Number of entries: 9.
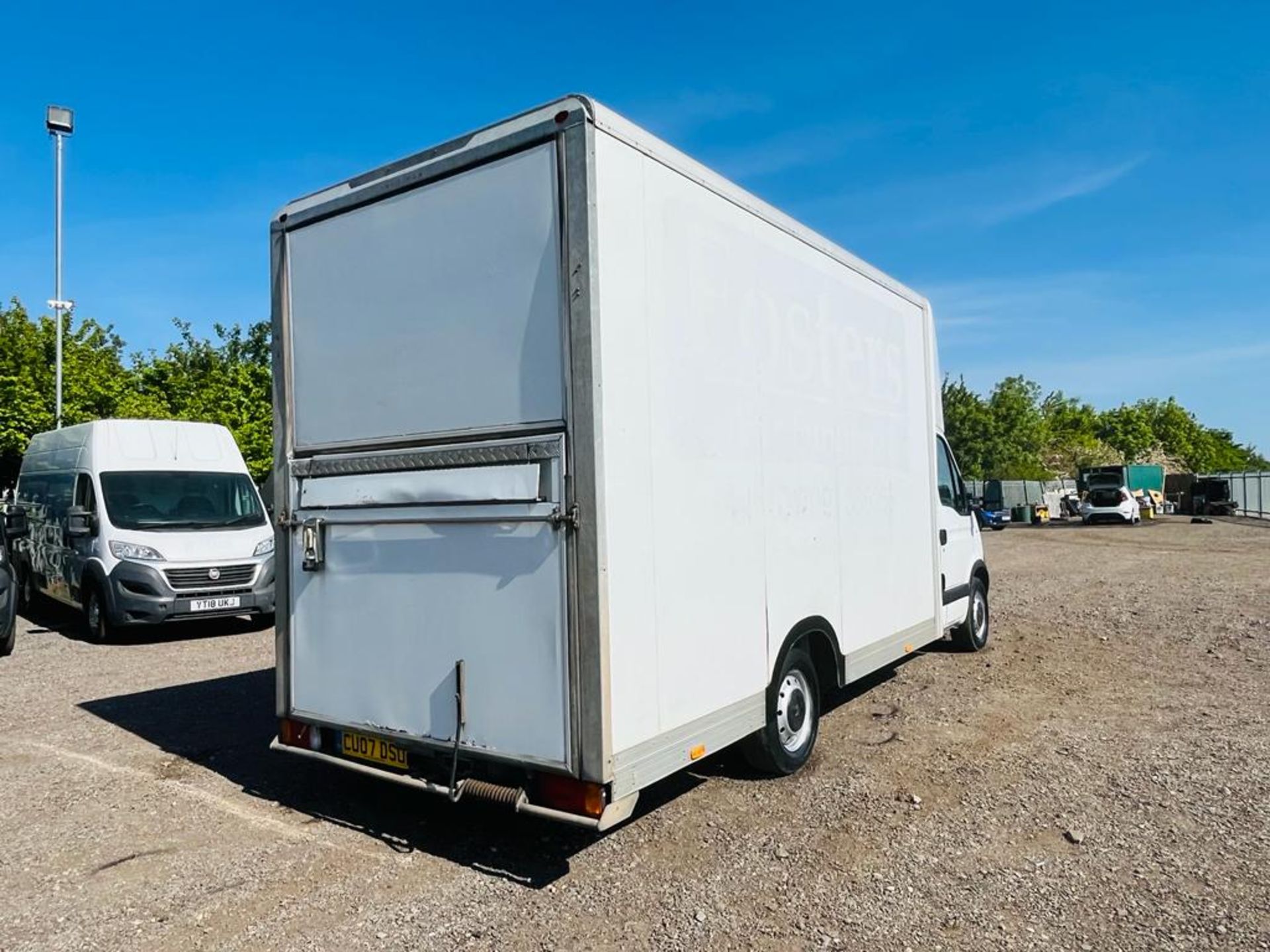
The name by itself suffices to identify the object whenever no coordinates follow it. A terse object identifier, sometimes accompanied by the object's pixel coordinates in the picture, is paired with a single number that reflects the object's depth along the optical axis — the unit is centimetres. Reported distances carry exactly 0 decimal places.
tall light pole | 2245
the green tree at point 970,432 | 5212
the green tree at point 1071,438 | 6819
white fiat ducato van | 1003
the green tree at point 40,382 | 2252
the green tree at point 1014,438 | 5291
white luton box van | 373
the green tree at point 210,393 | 2516
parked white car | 3512
